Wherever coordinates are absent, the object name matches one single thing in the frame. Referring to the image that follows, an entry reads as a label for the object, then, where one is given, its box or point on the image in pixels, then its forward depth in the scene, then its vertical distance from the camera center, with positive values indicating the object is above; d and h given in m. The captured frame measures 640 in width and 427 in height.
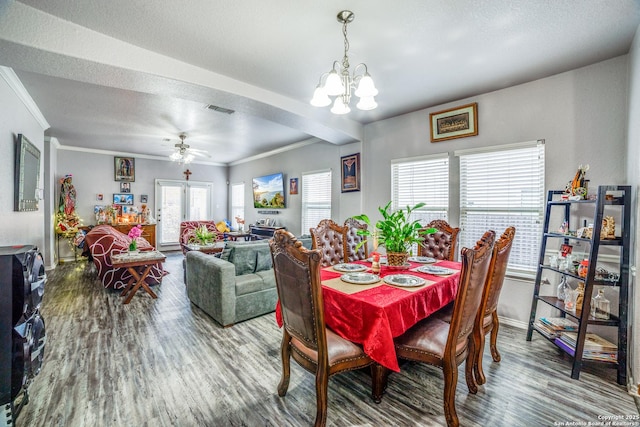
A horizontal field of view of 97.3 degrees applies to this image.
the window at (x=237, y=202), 8.59 +0.27
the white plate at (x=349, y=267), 2.42 -0.50
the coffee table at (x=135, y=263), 3.88 -0.73
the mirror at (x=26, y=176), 3.19 +0.44
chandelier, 1.92 +0.87
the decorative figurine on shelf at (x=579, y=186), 2.47 +0.22
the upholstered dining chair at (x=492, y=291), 1.97 -0.59
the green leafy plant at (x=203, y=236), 5.07 -0.46
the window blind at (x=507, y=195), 3.08 +0.18
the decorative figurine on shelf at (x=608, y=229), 2.31 -0.15
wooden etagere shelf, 2.17 -0.57
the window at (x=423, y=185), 3.83 +0.38
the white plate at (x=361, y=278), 2.03 -0.50
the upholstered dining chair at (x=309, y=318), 1.54 -0.63
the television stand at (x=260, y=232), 6.72 -0.51
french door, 8.06 +0.18
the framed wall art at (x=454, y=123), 3.48 +1.14
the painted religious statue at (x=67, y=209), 6.25 +0.05
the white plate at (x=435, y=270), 2.32 -0.51
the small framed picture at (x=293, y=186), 6.34 +0.58
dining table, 1.62 -0.60
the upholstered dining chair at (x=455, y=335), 1.59 -0.81
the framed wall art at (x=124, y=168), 7.31 +1.12
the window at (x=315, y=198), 5.58 +0.27
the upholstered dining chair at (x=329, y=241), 3.39 -0.37
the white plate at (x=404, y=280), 1.98 -0.51
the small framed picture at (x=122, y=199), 7.32 +0.32
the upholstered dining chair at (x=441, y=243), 3.28 -0.38
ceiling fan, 5.49 +1.17
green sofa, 3.14 -0.84
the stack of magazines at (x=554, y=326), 2.59 -1.08
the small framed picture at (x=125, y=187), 7.43 +0.64
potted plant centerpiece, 2.44 -0.23
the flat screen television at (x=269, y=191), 6.75 +0.50
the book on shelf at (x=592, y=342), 2.28 -1.11
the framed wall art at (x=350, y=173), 4.80 +0.67
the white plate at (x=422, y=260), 2.86 -0.51
